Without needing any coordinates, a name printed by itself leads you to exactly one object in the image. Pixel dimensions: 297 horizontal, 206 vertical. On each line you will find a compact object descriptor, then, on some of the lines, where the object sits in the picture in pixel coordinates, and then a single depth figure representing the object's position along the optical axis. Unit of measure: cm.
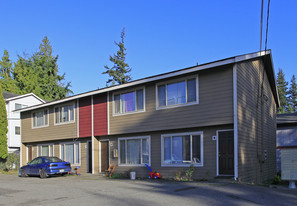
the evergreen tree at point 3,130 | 2627
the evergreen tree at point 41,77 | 4709
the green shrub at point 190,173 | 1448
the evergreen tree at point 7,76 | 4609
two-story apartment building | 1376
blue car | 1812
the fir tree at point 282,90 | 6162
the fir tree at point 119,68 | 4897
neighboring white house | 3234
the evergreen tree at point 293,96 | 6204
